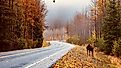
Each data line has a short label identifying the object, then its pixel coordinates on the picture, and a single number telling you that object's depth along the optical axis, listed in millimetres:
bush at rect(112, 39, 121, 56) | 37938
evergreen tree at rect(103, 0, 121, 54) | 43062
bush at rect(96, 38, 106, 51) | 45703
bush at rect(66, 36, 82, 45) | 105194
